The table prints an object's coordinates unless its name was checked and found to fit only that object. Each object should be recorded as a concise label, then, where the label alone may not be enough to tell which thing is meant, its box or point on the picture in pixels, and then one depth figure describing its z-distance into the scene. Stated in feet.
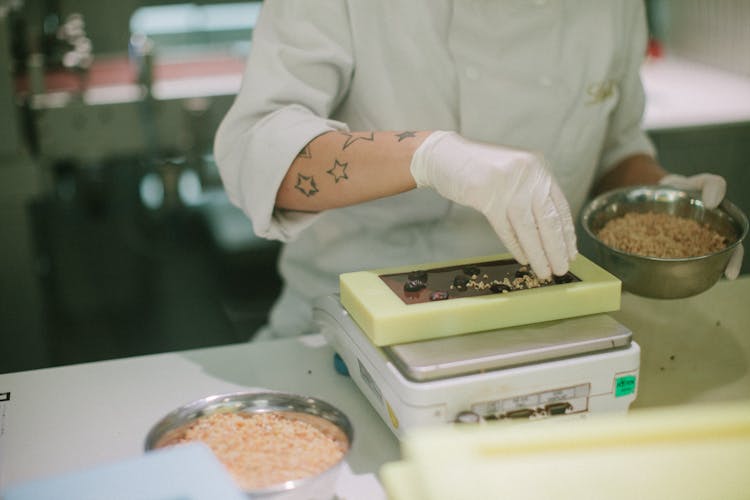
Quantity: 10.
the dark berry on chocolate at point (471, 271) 4.48
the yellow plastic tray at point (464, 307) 3.97
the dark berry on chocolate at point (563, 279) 4.38
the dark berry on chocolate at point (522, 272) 4.49
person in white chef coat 4.50
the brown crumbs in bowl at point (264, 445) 3.52
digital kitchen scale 3.77
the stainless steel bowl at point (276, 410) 3.54
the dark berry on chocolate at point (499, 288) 4.25
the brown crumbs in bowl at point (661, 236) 4.91
